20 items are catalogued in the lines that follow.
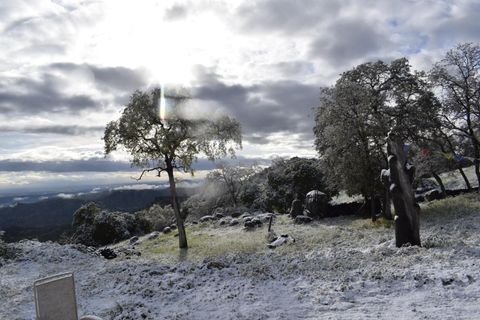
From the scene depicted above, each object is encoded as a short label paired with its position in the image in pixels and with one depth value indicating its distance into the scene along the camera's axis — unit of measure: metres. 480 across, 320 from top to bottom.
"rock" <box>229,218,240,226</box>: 37.17
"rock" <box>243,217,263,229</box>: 33.62
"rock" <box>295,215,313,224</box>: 32.47
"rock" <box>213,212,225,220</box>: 43.75
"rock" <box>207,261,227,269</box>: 16.77
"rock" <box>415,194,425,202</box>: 34.07
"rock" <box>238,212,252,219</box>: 41.06
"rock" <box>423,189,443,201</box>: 33.28
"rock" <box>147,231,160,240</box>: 38.48
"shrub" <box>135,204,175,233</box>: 53.32
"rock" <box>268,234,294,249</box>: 22.66
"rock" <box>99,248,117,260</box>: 26.64
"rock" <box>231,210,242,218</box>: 44.48
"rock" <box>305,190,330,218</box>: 34.16
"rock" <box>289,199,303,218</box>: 35.59
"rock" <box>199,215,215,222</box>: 42.75
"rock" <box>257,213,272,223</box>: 35.72
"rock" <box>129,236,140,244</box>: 37.84
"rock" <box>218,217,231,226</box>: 38.44
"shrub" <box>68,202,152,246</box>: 45.28
